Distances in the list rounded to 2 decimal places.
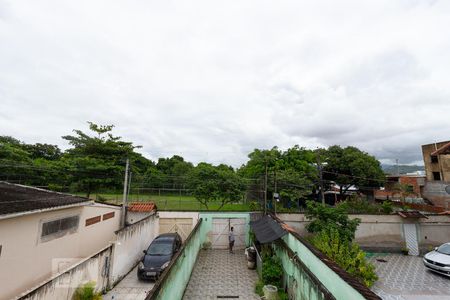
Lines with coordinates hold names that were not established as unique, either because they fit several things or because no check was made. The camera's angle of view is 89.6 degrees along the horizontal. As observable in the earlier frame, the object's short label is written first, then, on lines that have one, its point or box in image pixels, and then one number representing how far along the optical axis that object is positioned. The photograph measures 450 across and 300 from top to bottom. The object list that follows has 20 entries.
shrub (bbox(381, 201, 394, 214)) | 16.31
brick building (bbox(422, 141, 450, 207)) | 24.30
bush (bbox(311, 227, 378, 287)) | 9.27
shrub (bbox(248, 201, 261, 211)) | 18.60
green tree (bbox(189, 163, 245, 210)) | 20.42
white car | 10.35
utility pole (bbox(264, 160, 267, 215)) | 13.09
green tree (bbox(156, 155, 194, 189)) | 49.33
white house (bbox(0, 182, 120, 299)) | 6.47
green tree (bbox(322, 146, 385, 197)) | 30.04
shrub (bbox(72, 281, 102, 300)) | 6.79
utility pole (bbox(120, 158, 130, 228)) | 14.04
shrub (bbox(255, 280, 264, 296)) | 8.14
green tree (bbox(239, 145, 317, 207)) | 20.44
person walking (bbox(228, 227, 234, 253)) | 13.64
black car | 9.63
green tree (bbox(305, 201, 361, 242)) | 11.64
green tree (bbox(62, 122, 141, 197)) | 18.81
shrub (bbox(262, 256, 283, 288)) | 8.19
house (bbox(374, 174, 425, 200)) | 27.86
